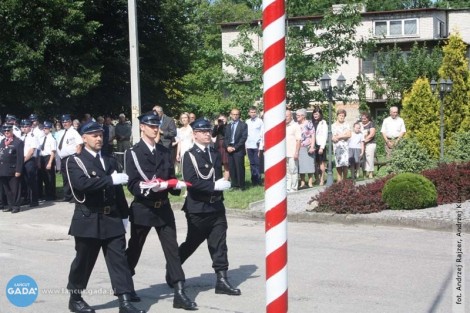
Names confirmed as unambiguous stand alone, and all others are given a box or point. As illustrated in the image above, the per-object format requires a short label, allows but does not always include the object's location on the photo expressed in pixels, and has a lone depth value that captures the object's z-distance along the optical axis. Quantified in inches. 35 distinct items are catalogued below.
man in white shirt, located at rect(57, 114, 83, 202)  629.9
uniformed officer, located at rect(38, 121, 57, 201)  749.3
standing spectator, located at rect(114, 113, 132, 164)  971.3
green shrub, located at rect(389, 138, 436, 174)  668.1
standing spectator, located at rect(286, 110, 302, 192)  697.6
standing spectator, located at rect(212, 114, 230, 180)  748.0
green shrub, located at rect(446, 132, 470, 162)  829.8
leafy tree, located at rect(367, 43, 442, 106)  1660.9
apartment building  1911.9
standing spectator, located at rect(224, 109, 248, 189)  722.8
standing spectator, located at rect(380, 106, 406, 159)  783.1
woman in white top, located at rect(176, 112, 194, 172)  759.7
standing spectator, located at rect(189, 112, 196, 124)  806.8
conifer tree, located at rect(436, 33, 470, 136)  1137.4
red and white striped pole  171.2
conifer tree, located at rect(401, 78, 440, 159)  1102.4
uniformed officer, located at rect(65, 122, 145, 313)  304.7
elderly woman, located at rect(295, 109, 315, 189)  733.9
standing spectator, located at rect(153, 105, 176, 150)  739.4
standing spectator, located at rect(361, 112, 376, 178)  786.2
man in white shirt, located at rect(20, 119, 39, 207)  712.4
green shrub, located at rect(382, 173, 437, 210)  562.9
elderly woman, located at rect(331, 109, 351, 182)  725.9
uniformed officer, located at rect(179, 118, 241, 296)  346.0
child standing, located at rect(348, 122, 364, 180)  761.6
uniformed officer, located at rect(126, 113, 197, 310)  325.7
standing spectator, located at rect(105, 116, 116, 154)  932.9
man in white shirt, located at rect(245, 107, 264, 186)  749.9
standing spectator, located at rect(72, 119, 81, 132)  742.3
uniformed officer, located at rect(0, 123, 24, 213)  685.3
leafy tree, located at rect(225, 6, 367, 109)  903.1
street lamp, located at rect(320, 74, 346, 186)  719.7
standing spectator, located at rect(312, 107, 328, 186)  754.8
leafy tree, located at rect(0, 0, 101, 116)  967.6
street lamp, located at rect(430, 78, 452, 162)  961.5
